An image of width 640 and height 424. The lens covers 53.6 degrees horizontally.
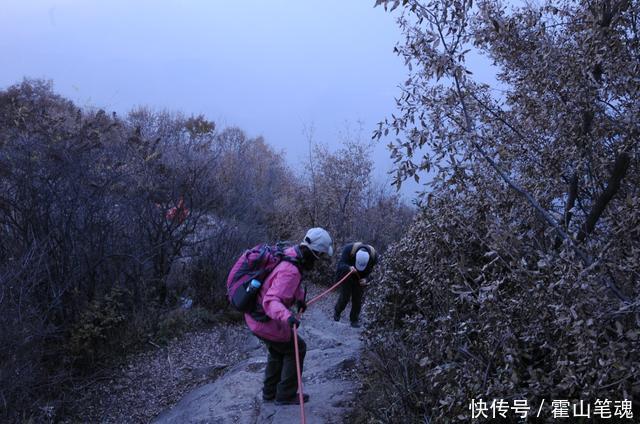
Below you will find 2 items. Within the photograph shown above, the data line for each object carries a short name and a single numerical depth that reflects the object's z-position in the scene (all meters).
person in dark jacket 9.23
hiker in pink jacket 4.95
